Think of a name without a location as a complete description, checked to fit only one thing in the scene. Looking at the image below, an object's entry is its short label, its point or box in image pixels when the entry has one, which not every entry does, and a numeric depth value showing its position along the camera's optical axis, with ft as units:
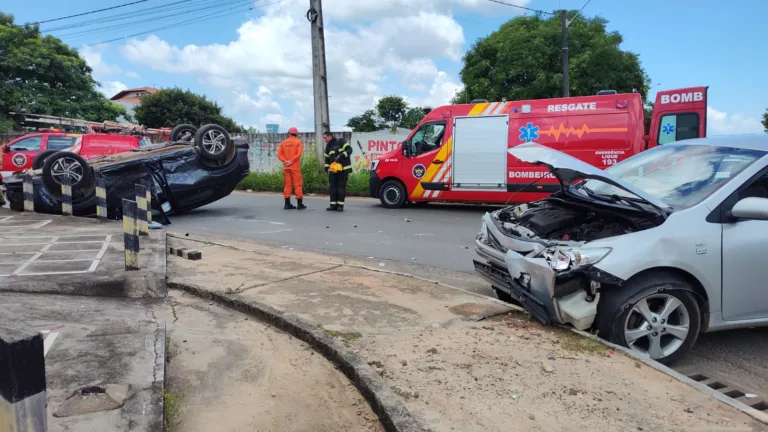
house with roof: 265.07
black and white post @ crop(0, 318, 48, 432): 4.81
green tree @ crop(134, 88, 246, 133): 129.59
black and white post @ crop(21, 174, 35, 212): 31.14
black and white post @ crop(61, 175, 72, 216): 30.19
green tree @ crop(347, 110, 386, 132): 151.05
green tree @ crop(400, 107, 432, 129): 145.37
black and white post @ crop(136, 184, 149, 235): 21.32
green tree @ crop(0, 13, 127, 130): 97.50
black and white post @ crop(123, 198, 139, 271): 18.04
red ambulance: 34.50
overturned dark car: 30.86
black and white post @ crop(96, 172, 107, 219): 29.84
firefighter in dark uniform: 38.55
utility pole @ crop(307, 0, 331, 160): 52.65
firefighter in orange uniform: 39.42
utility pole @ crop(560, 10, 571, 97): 60.64
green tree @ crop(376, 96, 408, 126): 155.02
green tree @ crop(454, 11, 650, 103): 88.48
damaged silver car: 11.67
